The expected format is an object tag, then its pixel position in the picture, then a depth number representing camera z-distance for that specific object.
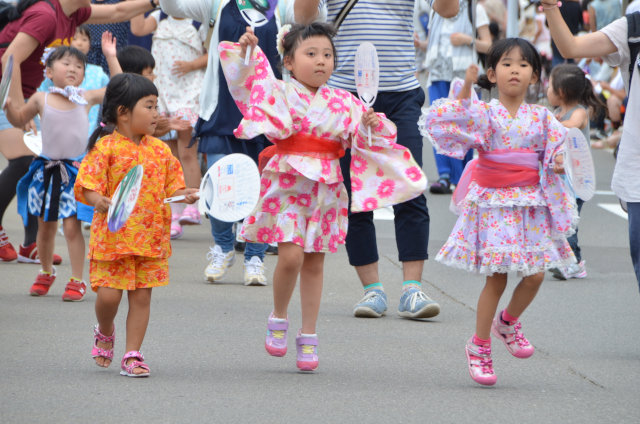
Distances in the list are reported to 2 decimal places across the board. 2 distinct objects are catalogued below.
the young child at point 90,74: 17.20
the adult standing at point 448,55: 24.00
